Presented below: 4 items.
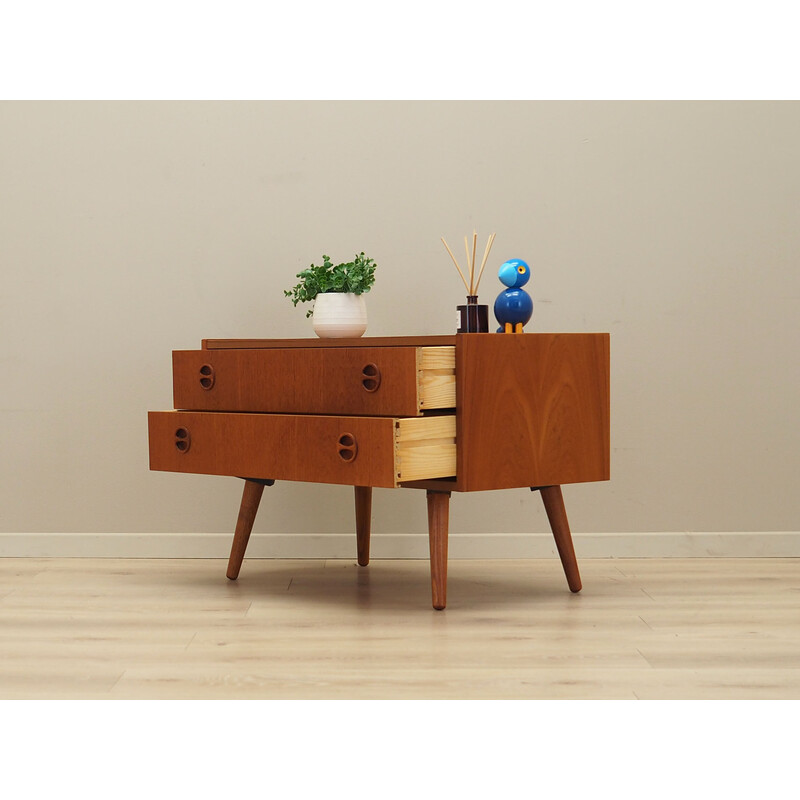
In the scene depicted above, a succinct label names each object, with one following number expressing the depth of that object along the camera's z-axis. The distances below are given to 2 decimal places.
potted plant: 2.36
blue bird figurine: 2.25
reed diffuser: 2.21
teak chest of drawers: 2.03
